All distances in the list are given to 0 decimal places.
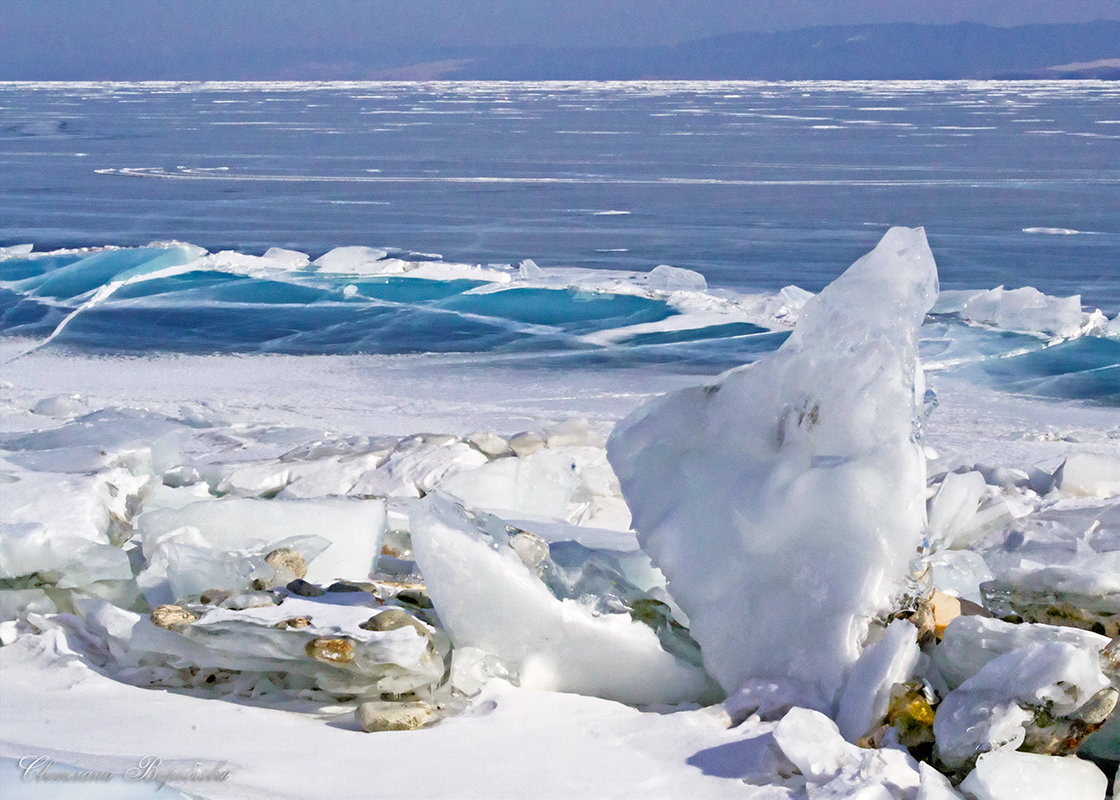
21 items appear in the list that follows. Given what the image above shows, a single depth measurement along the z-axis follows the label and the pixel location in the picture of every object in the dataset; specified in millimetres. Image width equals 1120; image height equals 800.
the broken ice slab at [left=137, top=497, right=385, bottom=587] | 7340
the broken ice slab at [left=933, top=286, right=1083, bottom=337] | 16797
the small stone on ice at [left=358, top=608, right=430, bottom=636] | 5738
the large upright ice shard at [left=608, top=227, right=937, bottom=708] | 5543
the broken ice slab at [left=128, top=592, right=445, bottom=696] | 5598
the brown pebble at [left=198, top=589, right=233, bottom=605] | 6355
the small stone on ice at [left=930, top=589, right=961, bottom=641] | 5945
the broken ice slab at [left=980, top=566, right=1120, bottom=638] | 5594
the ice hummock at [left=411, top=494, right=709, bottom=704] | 5859
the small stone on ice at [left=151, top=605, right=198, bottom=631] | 5957
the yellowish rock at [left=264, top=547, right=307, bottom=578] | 6969
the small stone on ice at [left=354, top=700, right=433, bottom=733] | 5289
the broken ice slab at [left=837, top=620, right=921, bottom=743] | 5133
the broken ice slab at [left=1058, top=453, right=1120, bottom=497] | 9305
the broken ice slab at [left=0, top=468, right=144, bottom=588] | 6926
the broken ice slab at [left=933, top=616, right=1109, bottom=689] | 5148
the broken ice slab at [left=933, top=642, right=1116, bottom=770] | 4723
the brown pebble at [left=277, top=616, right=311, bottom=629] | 5773
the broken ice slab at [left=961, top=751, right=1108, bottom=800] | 4531
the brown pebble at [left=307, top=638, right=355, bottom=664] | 5598
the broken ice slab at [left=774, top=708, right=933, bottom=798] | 4625
